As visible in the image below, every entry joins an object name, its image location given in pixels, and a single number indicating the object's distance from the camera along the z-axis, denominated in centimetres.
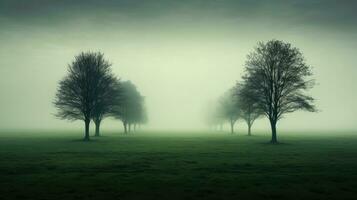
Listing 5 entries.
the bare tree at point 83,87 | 6172
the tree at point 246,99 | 5503
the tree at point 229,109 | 9955
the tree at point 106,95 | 6456
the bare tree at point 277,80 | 5266
